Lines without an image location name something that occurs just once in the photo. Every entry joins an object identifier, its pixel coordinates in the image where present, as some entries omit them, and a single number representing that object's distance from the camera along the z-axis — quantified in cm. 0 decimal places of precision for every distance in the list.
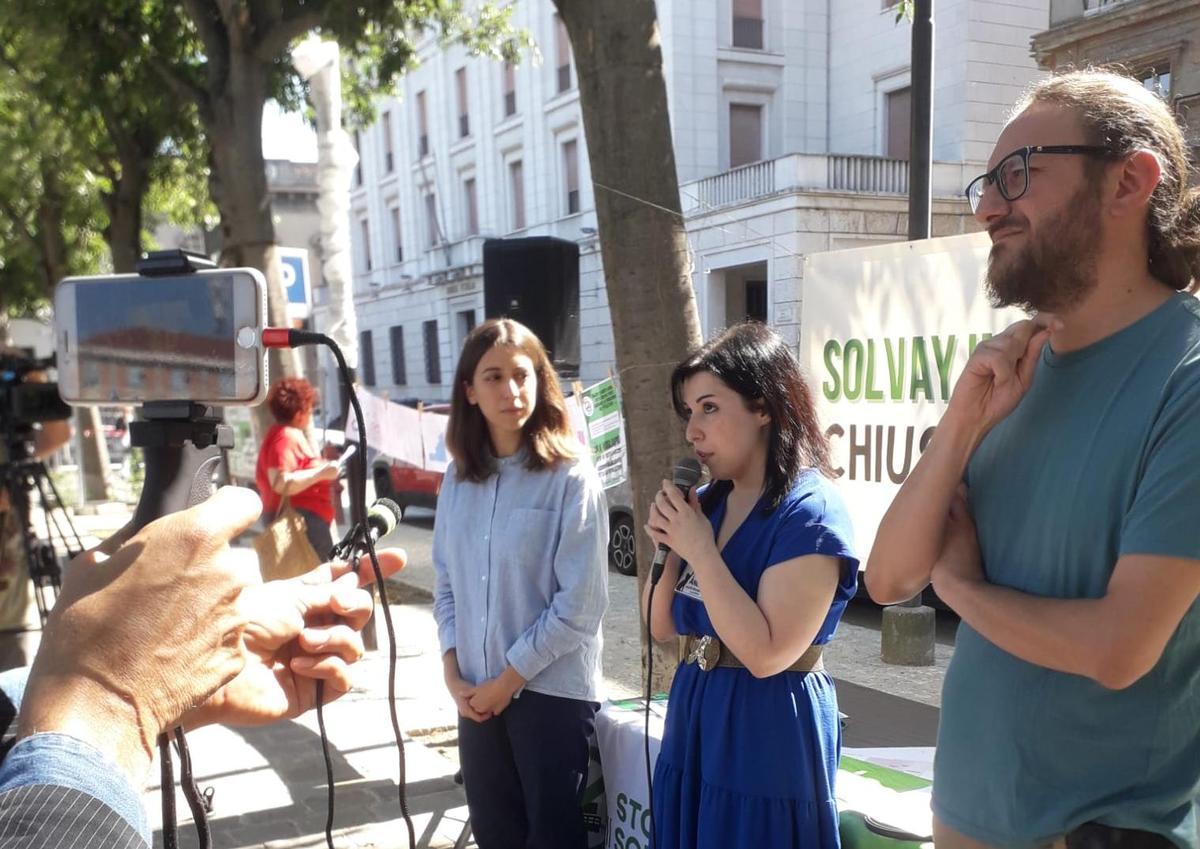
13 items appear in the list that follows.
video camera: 288
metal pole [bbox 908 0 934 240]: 506
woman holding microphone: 208
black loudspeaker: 687
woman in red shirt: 511
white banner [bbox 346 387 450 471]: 914
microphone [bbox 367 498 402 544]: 160
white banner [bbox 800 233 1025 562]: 388
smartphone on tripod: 130
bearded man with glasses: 142
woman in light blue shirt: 273
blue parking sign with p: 780
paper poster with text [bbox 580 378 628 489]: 575
